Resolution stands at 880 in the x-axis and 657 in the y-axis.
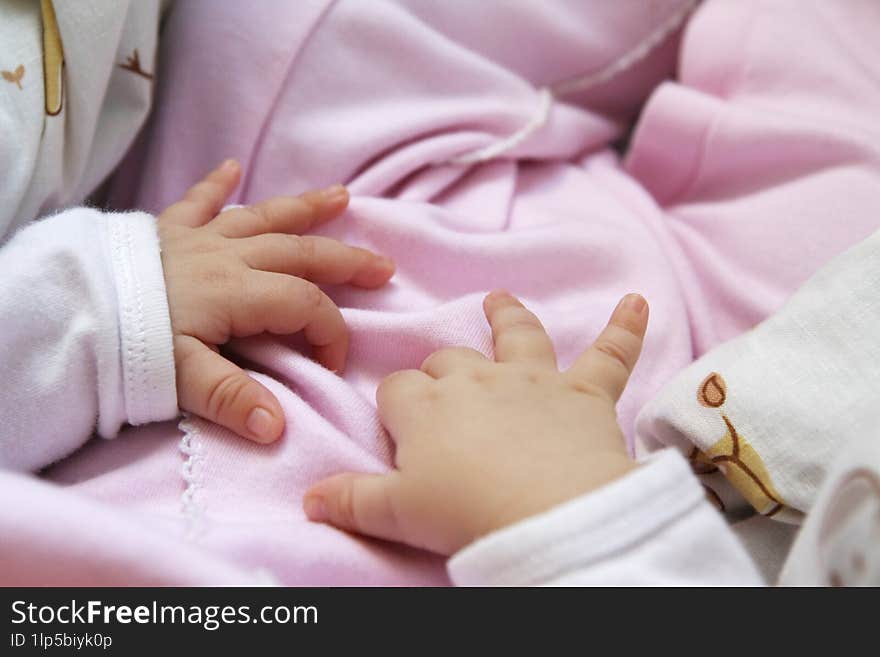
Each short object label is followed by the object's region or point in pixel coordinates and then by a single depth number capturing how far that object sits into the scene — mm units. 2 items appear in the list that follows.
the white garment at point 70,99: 476
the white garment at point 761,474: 424
